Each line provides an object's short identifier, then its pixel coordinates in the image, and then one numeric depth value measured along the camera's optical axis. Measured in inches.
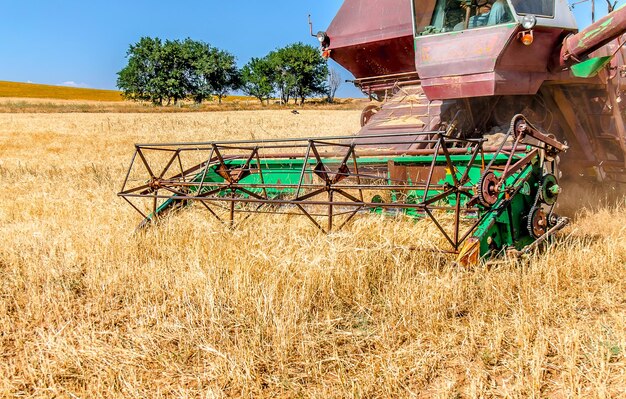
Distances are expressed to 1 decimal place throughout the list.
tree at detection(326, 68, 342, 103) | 2055.4
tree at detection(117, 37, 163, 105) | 2022.6
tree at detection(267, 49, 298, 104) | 2317.9
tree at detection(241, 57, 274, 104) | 2354.8
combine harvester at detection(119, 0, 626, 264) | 141.7
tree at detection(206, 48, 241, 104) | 2194.9
